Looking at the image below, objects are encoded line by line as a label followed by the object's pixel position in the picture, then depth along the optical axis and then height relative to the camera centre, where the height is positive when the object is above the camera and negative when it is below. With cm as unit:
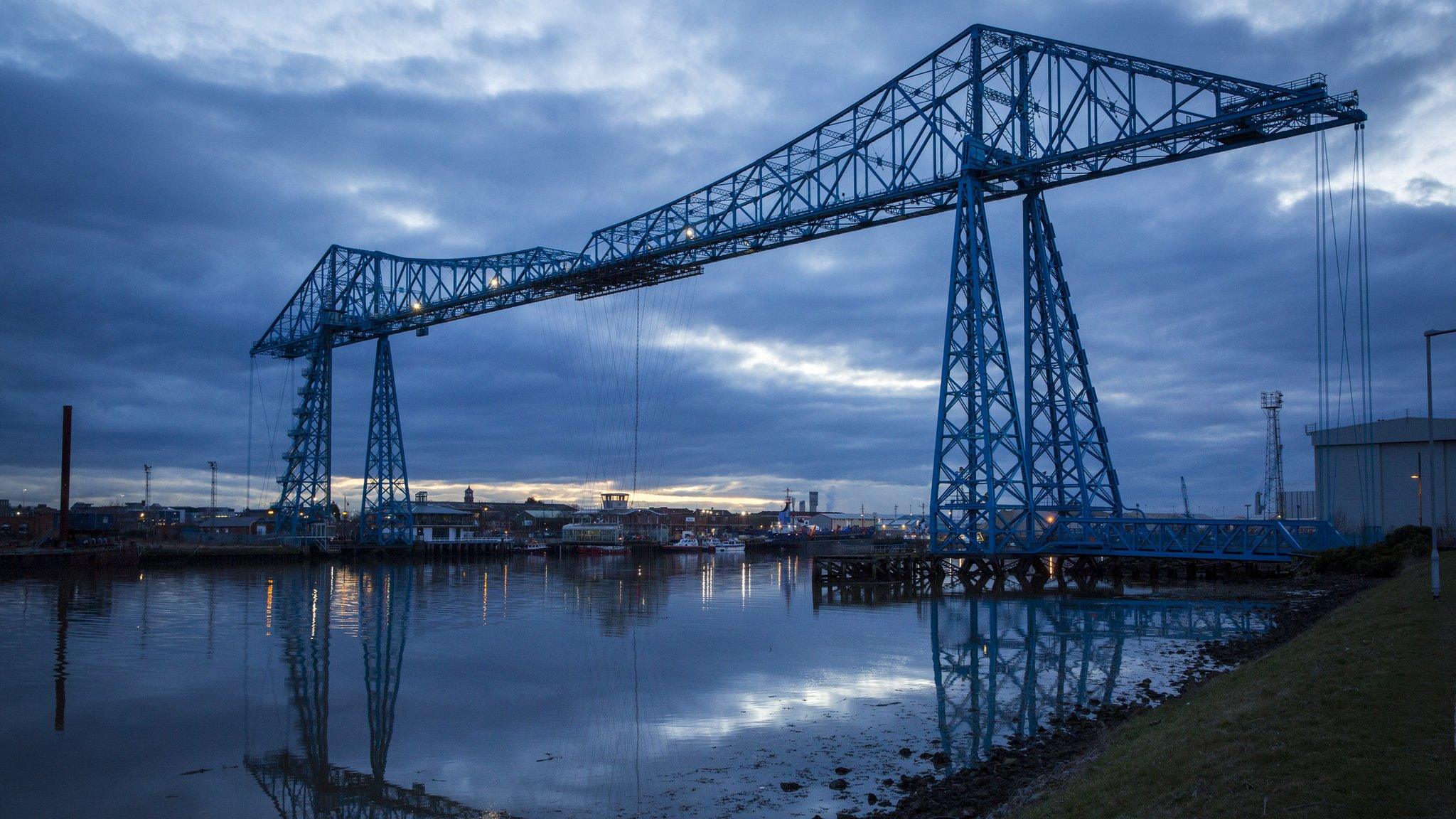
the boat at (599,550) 10675 -849
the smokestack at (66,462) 6762 +73
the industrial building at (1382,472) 5606 +39
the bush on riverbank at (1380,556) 3497 -303
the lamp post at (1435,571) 1889 -187
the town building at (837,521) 16825 -842
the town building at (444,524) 10238 -601
